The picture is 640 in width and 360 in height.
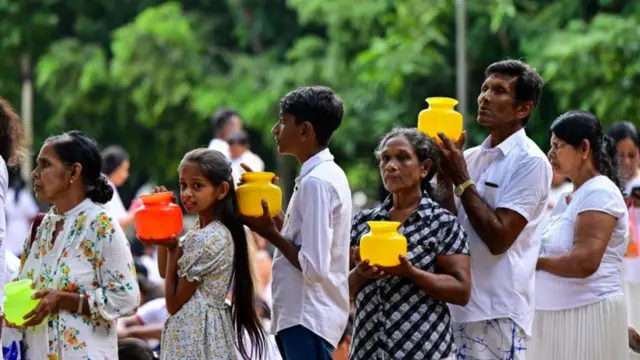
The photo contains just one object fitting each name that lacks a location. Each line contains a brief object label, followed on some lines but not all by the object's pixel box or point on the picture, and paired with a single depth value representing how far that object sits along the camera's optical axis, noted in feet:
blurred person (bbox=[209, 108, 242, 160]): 67.56
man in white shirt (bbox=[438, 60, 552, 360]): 34.42
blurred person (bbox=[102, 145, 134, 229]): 69.21
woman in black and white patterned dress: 32.91
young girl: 34.09
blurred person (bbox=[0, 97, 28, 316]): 34.14
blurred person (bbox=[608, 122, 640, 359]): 46.37
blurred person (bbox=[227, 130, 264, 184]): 66.39
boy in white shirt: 33.37
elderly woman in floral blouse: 34.55
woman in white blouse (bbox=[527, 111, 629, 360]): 38.96
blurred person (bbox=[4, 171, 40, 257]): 81.56
